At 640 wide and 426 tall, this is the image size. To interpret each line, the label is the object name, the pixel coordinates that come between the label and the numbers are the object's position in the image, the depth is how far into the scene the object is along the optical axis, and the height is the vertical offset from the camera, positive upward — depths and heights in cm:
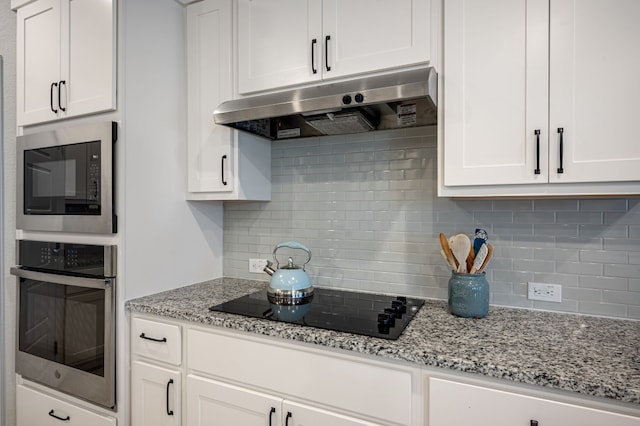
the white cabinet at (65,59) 167 +76
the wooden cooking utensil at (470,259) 148 -19
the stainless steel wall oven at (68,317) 167 -53
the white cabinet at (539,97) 117 +40
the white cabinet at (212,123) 186 +47
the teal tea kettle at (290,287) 168 -36
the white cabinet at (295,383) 117 -62
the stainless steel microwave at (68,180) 164 +15
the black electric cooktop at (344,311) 133 -42
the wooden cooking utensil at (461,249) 144 -15
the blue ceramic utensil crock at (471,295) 142 -33
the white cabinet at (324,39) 145 +75
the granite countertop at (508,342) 97 -43
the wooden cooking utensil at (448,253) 149 -17
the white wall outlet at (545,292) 151 -34
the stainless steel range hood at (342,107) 134 +44
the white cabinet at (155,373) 158 -73
